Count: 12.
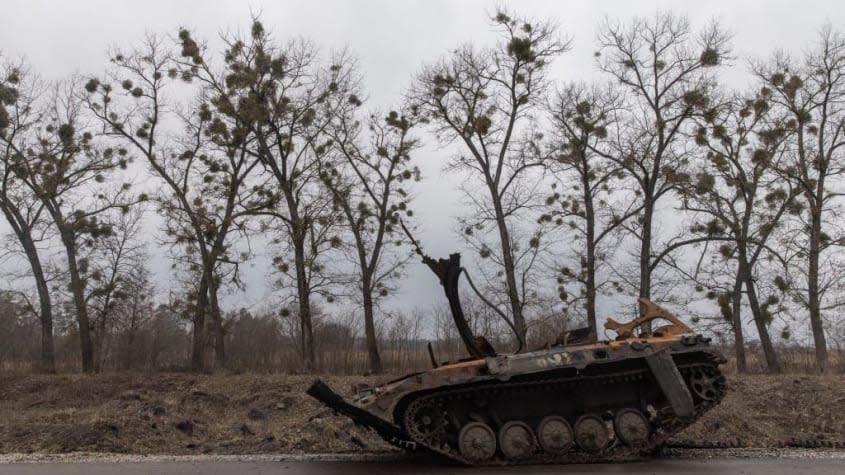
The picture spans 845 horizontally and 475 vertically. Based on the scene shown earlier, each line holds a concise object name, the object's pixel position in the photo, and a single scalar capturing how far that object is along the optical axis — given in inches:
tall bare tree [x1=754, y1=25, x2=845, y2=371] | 917.8
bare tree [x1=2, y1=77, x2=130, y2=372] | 923.4
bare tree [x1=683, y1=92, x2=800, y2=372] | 919.0
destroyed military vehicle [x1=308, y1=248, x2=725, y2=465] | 341.1
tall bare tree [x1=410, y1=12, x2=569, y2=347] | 879.7
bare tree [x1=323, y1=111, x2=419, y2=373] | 928.3
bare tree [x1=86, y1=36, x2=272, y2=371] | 871.1
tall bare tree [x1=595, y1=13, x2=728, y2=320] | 890.1
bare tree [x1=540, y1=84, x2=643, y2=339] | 914.7
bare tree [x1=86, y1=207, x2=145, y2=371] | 1010.1
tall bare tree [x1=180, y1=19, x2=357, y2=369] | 866.1
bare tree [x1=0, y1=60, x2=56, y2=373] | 922.1
